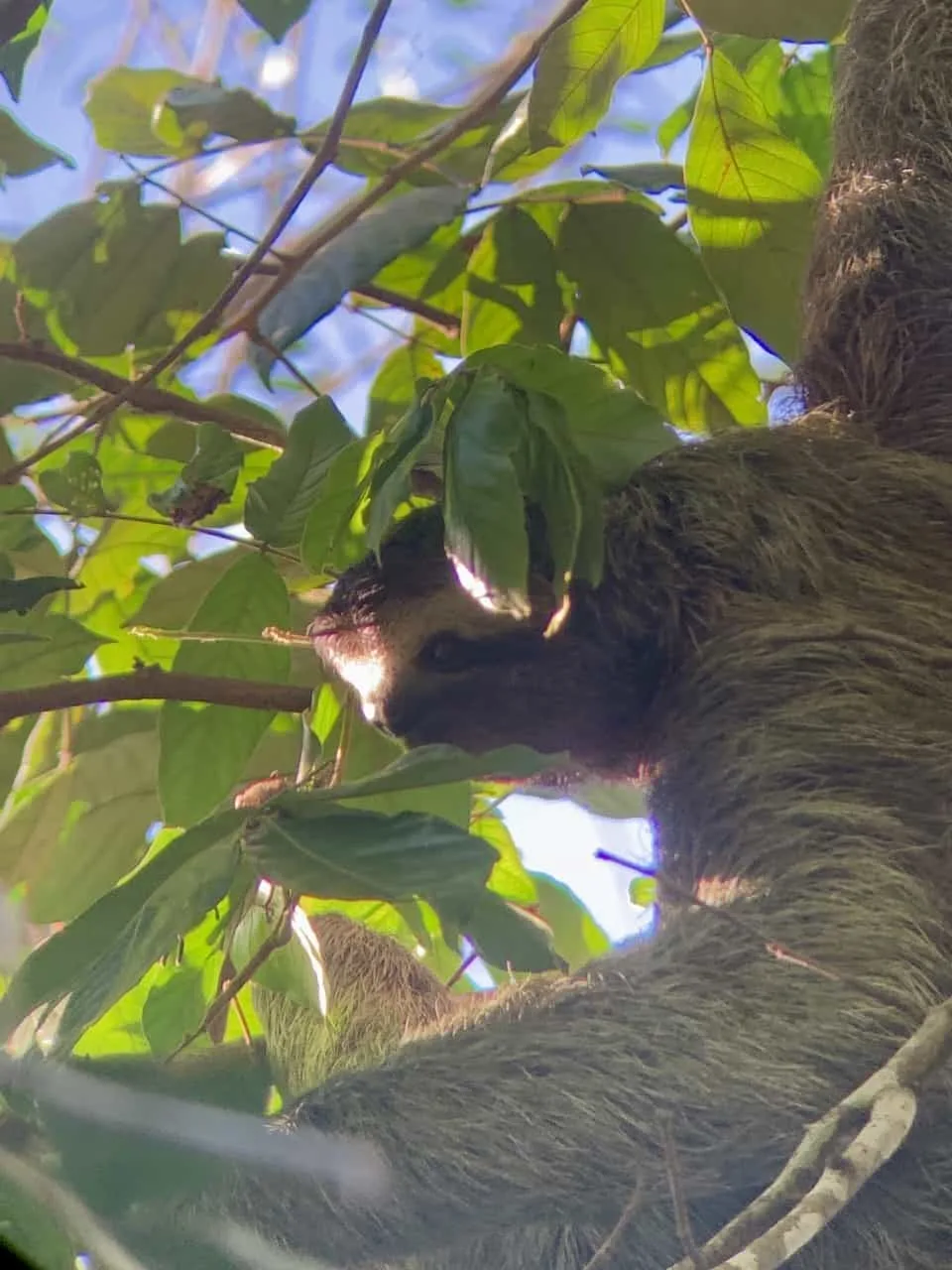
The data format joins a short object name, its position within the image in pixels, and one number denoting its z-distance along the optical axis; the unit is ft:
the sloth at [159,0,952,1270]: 8.32
